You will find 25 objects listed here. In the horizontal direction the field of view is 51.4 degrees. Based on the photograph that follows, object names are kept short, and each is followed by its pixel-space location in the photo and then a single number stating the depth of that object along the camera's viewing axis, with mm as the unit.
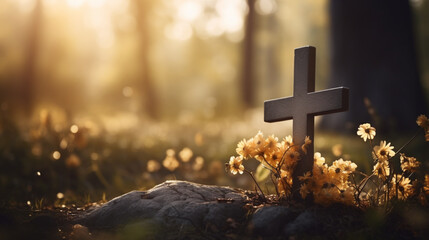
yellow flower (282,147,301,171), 3380
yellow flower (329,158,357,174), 3361
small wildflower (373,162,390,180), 3302
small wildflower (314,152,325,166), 3539
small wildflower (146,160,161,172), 5598
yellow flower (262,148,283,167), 3439
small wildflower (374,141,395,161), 3269
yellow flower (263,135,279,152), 3389
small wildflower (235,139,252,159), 3381
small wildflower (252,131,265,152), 3367
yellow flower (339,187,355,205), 3232
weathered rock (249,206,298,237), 3127
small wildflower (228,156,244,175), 3389
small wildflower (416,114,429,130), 3258
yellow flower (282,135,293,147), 3492
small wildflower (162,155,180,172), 5098
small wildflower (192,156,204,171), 5441
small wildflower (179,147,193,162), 4944
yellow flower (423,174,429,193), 3424
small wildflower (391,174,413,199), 3406
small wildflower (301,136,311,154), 3290
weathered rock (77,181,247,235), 3295
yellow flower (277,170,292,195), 3473
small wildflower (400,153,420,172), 3330
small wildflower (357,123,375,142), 3223
